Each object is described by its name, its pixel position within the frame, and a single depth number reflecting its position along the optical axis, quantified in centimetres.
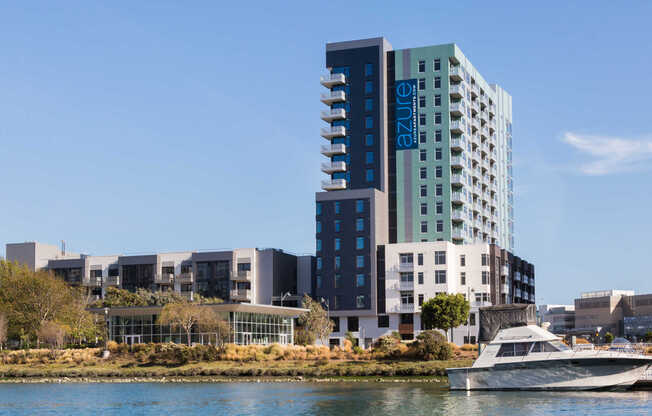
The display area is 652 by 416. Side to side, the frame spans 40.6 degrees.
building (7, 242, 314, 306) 15762
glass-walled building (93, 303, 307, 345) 12044
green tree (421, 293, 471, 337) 12194
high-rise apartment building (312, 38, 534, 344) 14738
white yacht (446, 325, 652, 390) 6122
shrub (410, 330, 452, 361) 9569
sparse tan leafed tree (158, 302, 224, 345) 11538
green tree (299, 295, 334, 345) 13800
